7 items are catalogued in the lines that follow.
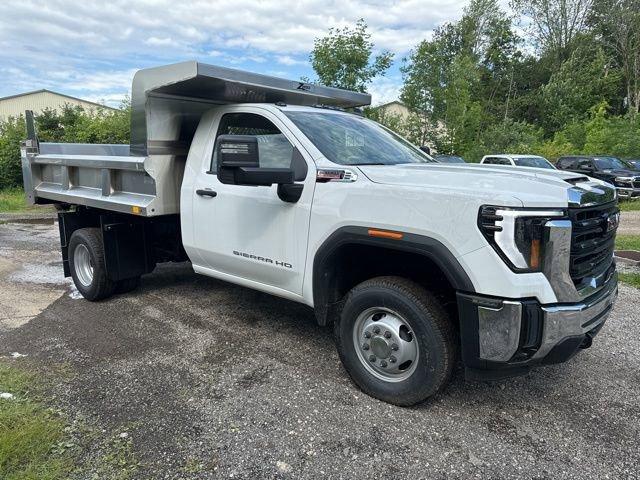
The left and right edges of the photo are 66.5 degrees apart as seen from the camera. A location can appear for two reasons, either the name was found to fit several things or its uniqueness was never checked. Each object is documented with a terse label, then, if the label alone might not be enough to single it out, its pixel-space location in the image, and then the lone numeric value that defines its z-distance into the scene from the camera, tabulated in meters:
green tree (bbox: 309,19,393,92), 15.98
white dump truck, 2.74
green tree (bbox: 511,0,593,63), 38.22
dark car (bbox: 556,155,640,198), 17.47
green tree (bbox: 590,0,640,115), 34.81
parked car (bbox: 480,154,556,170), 16.50
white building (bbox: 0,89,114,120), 43.76
